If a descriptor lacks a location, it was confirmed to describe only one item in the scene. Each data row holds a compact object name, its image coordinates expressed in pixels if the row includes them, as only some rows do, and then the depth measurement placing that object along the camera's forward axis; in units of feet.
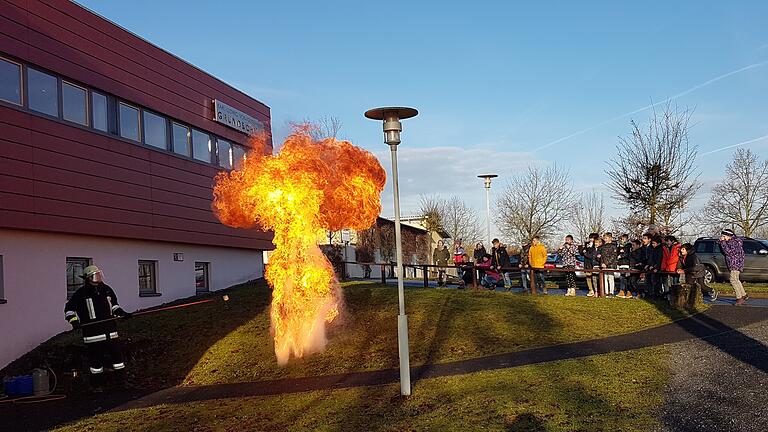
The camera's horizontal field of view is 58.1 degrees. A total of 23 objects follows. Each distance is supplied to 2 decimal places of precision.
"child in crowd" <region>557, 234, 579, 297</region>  63.02
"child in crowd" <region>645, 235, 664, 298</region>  57.06
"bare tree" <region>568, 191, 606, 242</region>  158.61
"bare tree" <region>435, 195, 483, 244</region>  200.75
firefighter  38.24
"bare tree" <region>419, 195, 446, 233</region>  178.09
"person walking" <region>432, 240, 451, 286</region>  72.54
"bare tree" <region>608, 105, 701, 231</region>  80.74
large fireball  39.70
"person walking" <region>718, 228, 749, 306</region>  54.34
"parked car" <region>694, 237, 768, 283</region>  76.48
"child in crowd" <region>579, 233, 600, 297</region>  61.93
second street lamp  104.32
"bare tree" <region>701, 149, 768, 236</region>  132.05
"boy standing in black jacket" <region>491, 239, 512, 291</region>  67.77
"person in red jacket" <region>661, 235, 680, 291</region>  56.03
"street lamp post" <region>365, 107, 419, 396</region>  31.99
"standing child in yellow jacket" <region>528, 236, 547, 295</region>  62.13
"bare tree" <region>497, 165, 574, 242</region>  134.10
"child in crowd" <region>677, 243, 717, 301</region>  54.65
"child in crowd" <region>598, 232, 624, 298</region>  60.70
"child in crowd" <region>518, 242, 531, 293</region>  63.54
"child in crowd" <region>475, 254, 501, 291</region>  66.87
